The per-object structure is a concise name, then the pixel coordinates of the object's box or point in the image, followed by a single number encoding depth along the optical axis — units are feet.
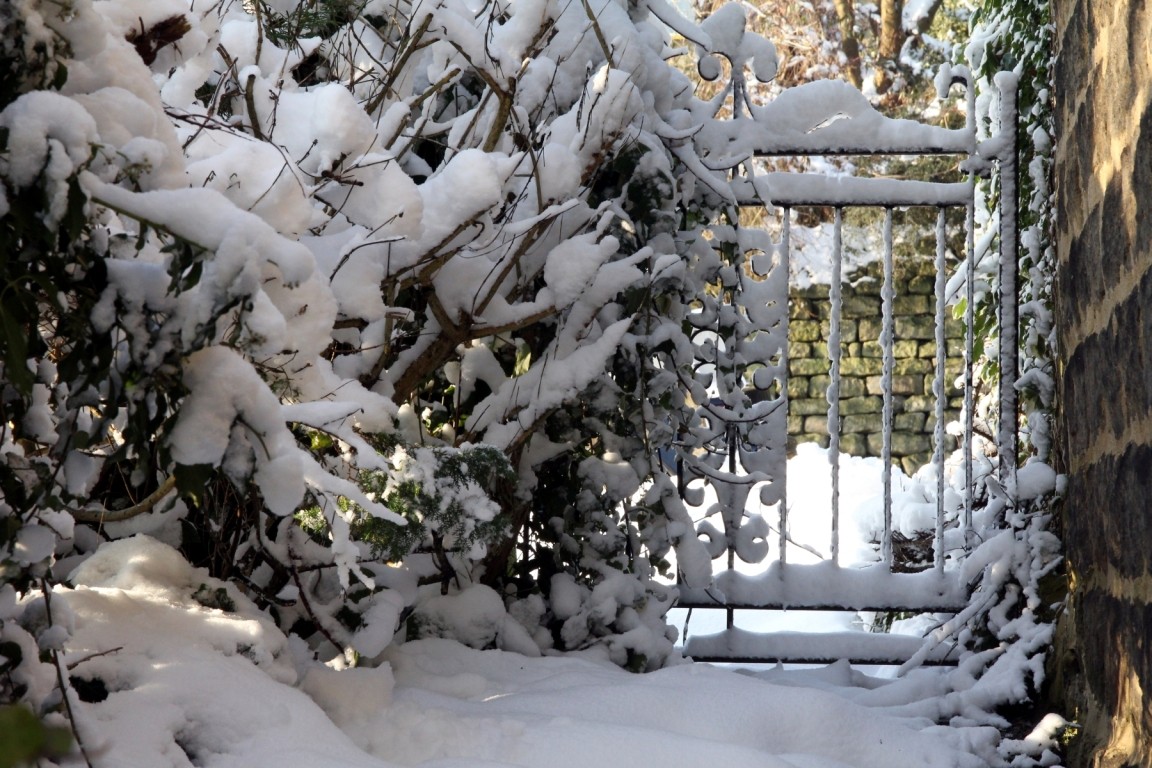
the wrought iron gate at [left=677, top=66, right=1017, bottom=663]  17.44
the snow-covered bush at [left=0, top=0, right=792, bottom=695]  9.49
